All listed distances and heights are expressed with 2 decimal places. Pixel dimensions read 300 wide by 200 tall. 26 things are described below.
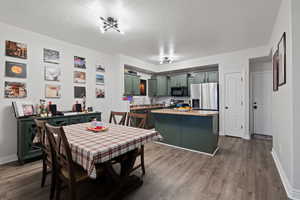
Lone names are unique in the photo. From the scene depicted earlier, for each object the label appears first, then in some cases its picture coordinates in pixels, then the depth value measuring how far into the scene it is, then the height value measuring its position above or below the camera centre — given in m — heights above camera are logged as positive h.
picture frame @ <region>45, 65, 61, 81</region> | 3.04 +0.64
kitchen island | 2.81 -0.69
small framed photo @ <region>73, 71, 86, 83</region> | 3.52 +0.62
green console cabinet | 2.42 -0.72
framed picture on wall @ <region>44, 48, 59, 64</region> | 3.03 +1.03
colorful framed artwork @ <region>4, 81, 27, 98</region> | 2.53 +0.20
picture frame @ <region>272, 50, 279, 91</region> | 2.42 +0.57
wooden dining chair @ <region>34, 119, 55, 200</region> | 1.52 -0.63
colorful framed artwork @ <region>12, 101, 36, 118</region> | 2.49 -0.17
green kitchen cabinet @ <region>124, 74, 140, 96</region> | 4.65 +0.56
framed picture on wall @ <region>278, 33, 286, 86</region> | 1.85 +0.59
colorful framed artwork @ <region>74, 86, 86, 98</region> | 3.51 +0.21
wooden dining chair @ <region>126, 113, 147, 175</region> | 2.04 -0.41
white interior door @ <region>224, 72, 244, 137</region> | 4.01 -0.16
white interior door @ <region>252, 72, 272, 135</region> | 4.20 -0.07
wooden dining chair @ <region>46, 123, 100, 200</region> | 1.21 -0.67
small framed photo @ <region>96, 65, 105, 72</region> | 4.02 +0.98
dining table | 1.18 -0.45
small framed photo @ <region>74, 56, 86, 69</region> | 3.54 +1.02
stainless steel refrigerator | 4.32 +0.13
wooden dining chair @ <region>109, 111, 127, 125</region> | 2.50 -0.35
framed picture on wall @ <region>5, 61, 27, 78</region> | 2.54 +0.59
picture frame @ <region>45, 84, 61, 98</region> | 3.04 +0.21
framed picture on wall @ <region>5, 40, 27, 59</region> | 2.55 +1.00
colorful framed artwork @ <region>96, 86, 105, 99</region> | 3.99 +0.24
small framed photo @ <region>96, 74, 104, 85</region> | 4.00 +0.64
